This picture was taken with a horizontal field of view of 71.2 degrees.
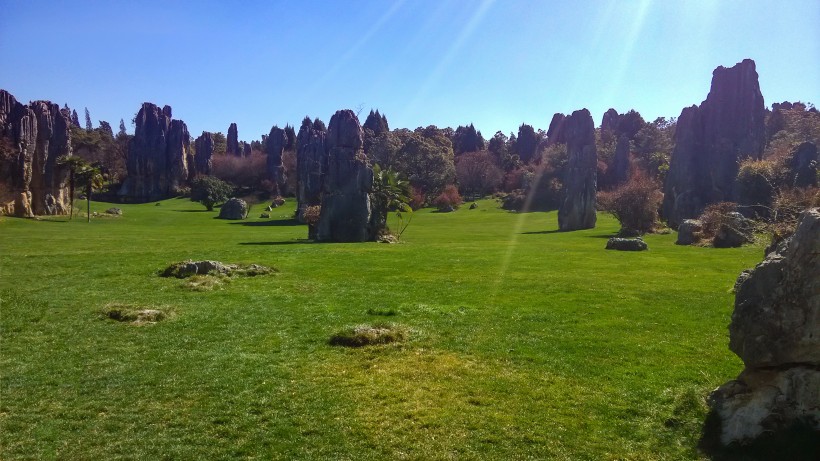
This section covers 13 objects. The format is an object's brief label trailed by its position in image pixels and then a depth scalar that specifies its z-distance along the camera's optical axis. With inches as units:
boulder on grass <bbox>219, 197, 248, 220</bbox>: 3134.8
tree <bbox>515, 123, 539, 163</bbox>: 6058.1
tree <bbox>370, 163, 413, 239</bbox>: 1899.6
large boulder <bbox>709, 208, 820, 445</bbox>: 320.5
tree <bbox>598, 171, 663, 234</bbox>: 2175.0
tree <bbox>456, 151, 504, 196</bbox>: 4729.3
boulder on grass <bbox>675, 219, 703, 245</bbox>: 1694.1
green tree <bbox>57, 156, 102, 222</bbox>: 2775.6
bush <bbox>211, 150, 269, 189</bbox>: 5398.6
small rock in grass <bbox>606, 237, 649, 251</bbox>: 1483.8
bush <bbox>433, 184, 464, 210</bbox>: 3752.5
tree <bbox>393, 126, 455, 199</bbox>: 4279.0
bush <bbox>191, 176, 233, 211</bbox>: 3618.1
